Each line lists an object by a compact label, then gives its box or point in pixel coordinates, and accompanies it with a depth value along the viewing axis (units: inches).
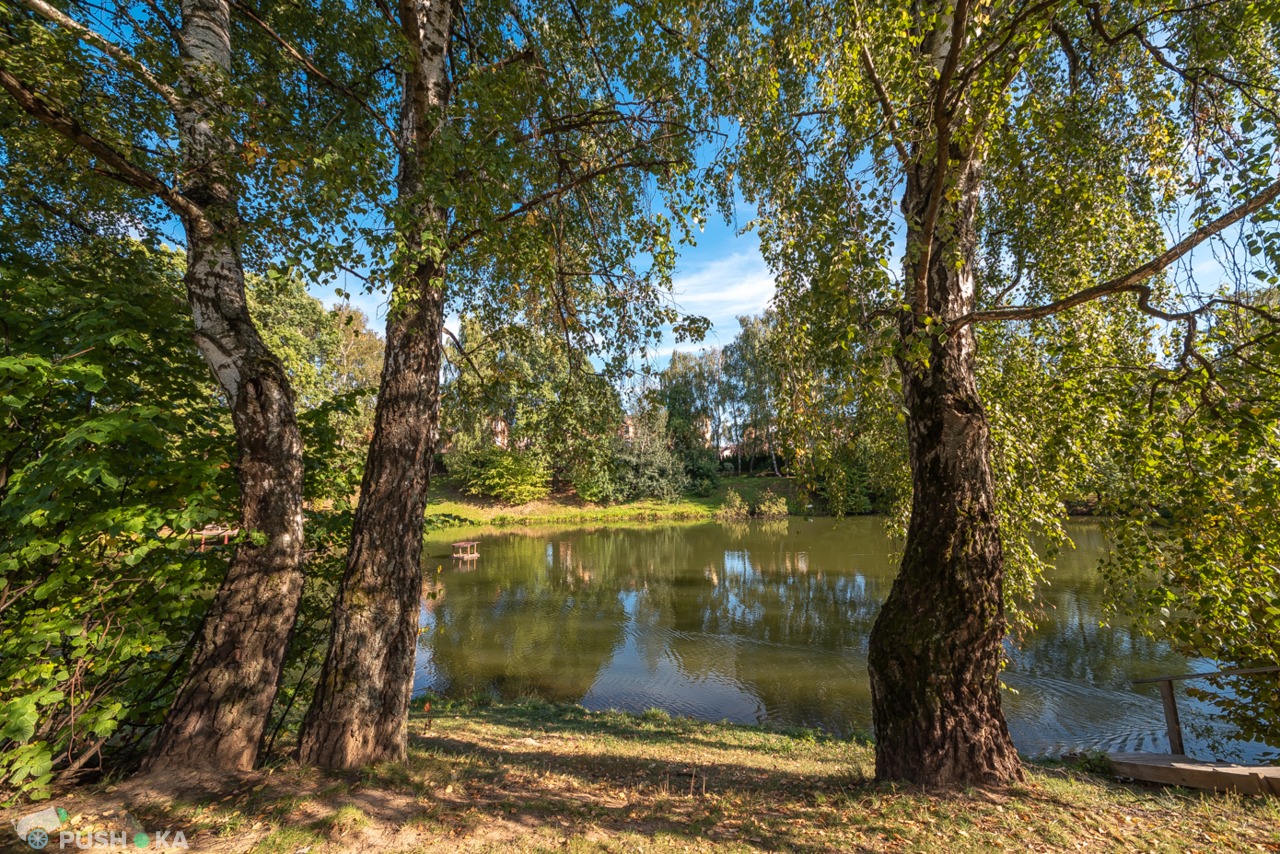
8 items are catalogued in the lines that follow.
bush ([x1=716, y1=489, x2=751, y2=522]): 1331.8
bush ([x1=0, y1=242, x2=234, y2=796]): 102.5
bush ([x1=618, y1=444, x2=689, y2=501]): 1411.2
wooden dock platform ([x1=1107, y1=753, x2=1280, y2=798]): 154.3
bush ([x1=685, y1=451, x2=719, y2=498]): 1568.7
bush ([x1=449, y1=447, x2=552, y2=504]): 1295.5
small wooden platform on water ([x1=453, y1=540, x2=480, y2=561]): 813.2
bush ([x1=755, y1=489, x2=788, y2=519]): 1069.1
